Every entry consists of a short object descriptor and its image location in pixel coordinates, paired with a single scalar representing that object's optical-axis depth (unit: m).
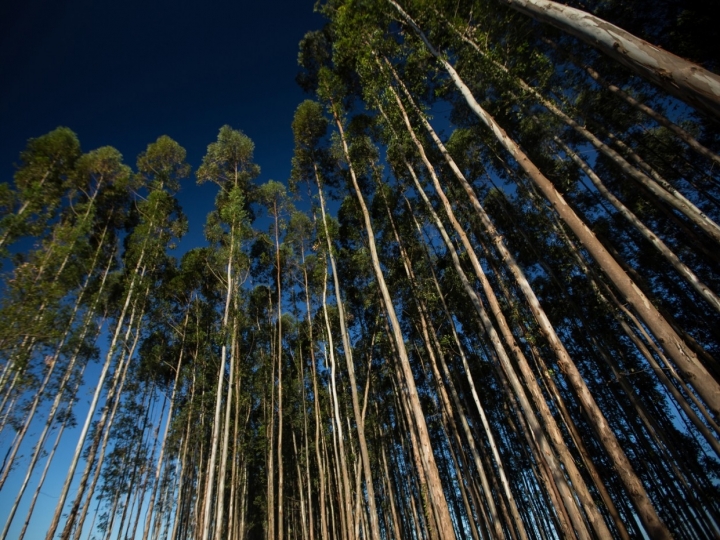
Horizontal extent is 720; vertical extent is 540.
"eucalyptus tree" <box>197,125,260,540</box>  9.70
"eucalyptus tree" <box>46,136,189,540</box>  9.52
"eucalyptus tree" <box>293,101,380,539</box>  11.66
